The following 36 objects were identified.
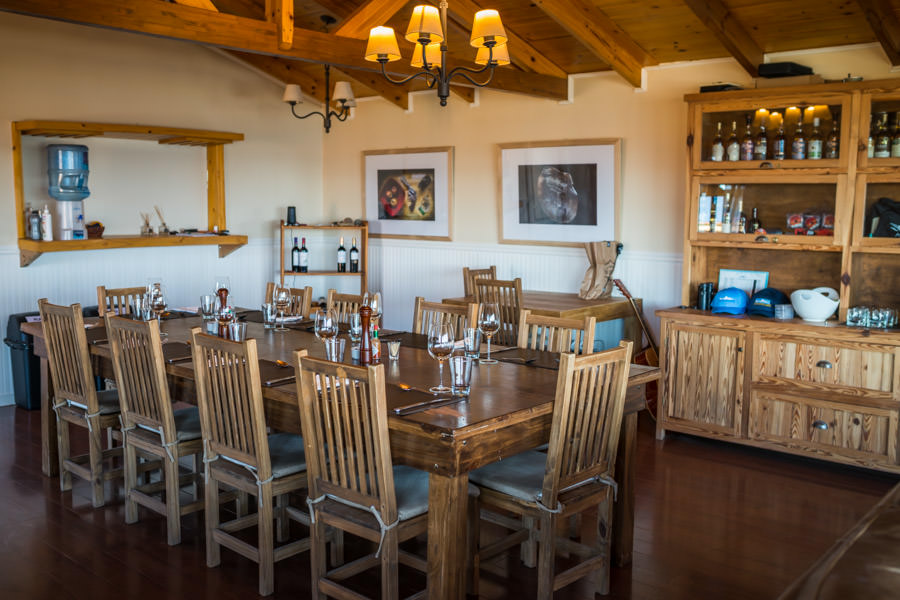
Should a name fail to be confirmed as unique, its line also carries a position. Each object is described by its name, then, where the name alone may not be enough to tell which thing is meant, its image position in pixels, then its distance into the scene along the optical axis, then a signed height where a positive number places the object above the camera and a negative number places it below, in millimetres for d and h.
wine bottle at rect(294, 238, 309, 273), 7645 -201
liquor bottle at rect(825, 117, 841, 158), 4690 +546
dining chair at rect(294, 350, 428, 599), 2611 -798
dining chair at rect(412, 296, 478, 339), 4109 -407
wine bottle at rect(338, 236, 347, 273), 7684 -211
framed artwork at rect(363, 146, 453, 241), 7230 +406
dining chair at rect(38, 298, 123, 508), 3898 -781
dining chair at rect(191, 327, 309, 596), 3039 -830
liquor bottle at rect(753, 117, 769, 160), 4949 +557
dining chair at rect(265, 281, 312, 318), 4953 -391
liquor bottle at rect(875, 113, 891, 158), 4570 +544
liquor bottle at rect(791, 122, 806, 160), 4812 +524
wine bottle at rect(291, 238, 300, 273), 7629 -209
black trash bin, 5730 -912
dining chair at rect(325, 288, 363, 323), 4676 -389
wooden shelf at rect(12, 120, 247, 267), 5785 +551
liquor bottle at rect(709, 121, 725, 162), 5113 +549
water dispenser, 5953 +390
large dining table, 2631 -663
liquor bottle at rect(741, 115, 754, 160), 5000 +571
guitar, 5609 -814
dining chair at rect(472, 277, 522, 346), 5562 -454
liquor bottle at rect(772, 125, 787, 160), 4902 +534
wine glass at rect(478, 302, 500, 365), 3508 -351
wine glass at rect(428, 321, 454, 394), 3090 -399
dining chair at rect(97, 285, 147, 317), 4984 -385
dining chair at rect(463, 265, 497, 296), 6156 -294
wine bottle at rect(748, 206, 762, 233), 5118 +82
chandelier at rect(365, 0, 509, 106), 3617 +901
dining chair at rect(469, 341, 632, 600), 2791 -866
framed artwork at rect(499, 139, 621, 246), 6133 +351
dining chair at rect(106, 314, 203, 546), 3498 -810
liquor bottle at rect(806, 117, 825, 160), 4758 +535
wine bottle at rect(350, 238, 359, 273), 7785 -214
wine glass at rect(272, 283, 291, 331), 4488 -353
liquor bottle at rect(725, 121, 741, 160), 5055 +555
